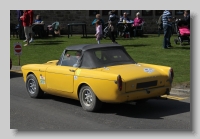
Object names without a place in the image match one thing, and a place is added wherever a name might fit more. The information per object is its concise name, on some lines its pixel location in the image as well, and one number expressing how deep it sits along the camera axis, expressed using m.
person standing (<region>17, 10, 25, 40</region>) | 25.30
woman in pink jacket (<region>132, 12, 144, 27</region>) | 26.70
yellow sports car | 8.72
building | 29.48
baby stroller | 20.58
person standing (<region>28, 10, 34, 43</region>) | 22.62
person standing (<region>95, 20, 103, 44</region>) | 20.05
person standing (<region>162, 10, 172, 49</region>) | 18.97
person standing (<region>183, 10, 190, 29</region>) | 21.33
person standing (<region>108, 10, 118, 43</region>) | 21.55
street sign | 16.75
